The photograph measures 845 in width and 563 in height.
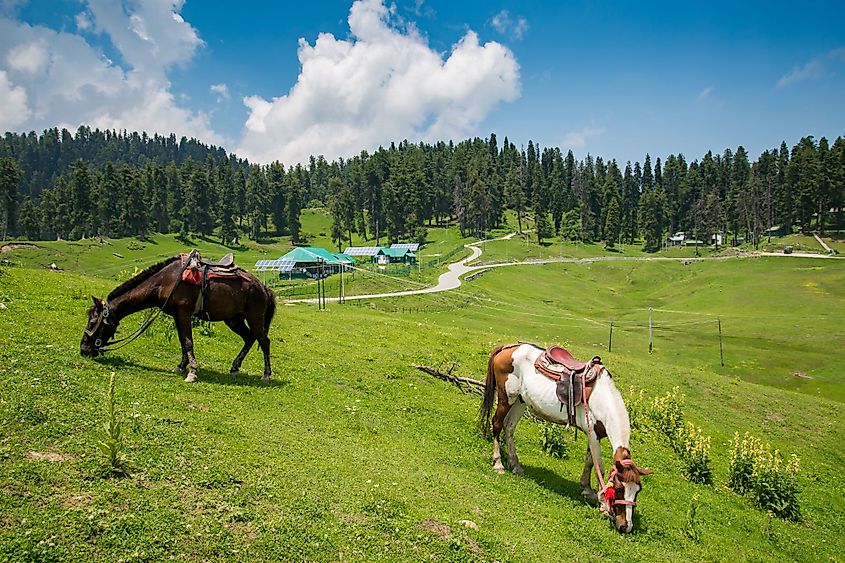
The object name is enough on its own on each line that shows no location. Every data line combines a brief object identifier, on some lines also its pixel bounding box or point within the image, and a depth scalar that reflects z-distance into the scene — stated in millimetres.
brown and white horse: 9328
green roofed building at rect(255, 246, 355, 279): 83812
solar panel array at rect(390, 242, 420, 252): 115925
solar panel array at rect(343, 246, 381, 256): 110688
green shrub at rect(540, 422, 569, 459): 13852
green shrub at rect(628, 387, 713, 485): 15016
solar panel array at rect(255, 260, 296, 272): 83375
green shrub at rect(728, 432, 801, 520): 13953
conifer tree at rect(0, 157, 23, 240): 107500
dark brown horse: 12523
